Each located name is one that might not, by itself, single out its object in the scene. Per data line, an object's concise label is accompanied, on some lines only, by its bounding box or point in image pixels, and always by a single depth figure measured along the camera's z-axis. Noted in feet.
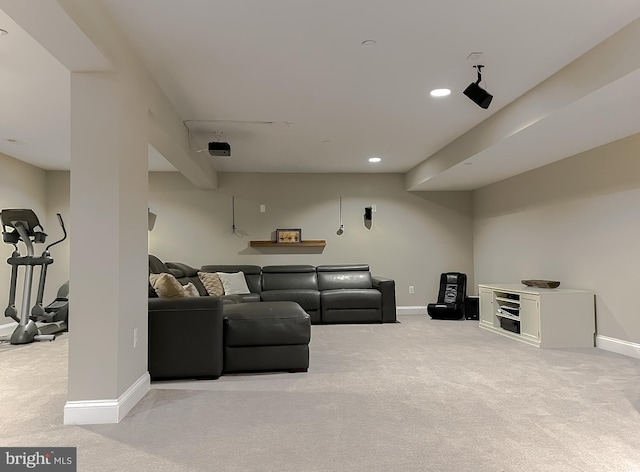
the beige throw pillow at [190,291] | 15.07
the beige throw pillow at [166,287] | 12.69
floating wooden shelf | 24.58
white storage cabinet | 15.61
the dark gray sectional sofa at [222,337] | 11.44
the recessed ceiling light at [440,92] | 12.78
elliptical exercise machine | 17.25
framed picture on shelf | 24.70
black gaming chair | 22.89
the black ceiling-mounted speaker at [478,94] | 11.23
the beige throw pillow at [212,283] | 21.05
